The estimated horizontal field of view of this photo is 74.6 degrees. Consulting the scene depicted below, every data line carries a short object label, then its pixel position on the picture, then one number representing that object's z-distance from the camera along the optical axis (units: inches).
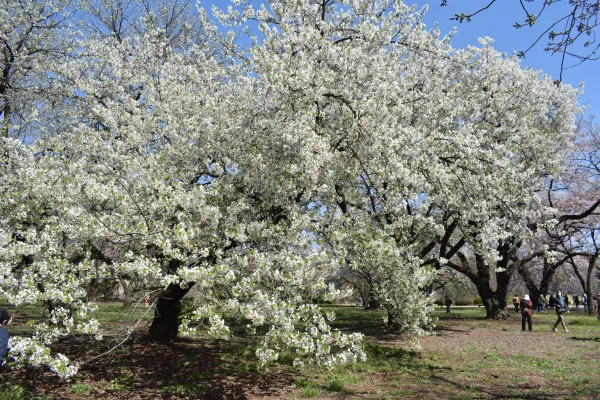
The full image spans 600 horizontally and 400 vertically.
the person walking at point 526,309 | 701.9
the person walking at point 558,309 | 681.0
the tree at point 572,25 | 177.0
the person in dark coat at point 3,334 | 291.7
